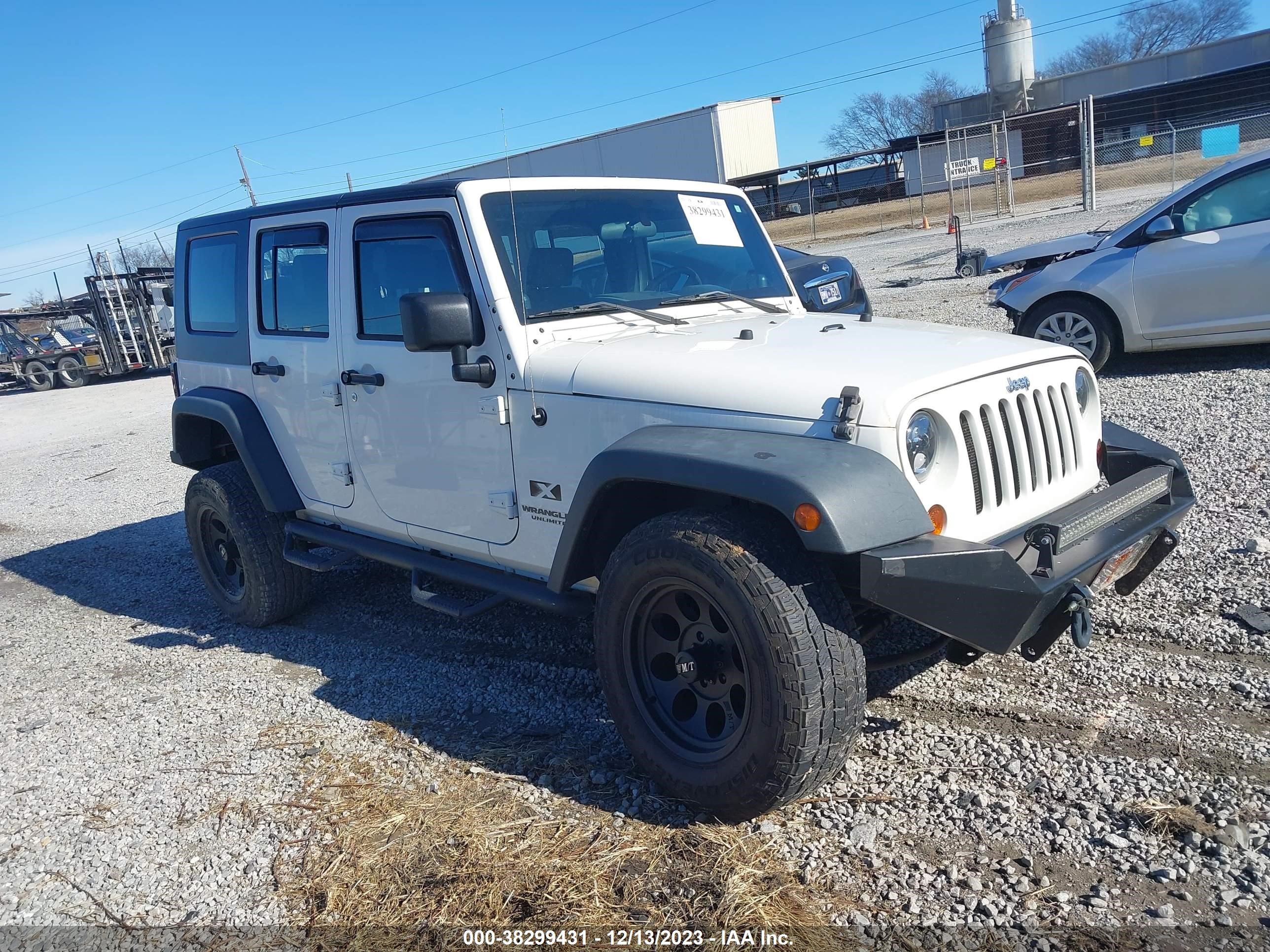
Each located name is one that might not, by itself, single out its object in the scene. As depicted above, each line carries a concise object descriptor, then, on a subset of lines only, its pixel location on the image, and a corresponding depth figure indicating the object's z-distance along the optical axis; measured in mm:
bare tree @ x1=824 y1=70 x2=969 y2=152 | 77562
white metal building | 38969
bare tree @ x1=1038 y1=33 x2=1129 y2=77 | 76062
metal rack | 22469
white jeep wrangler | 2736
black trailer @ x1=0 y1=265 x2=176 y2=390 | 22641
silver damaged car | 7188
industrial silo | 49844
